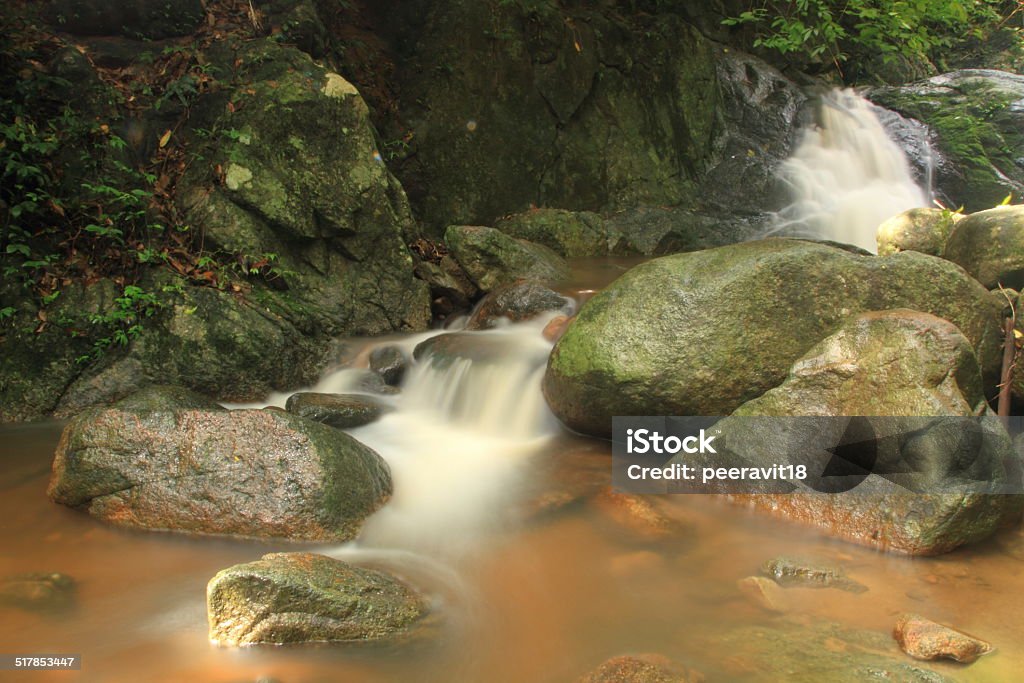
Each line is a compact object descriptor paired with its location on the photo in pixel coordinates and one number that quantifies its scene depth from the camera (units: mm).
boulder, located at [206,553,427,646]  3064
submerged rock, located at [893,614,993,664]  2967
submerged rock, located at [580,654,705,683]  2855
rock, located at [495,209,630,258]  10094
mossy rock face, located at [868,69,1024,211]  11430
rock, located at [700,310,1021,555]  3916
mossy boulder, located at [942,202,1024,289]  5387
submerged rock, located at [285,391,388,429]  5574
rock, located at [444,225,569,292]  8461
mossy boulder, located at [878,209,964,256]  6605
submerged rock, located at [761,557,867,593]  3588
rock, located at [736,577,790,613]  3416
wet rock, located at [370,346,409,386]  6703
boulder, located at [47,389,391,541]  4078
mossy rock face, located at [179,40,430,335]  6973
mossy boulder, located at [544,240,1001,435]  4730
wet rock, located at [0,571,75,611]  3336
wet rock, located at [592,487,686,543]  4164
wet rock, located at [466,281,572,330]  7539
